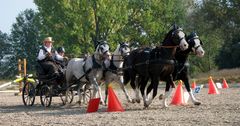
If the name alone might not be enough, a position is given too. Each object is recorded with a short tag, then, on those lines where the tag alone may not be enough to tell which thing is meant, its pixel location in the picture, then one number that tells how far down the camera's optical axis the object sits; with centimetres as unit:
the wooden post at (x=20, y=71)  2561
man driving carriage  1760
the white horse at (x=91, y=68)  1631
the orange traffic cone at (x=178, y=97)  1597
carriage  1757
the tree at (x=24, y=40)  8788
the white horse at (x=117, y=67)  1686
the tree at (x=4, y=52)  9219
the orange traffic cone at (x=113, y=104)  1441
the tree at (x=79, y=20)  4606
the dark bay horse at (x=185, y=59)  1503
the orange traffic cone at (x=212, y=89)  2123
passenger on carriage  1847
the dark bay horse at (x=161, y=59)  1460
